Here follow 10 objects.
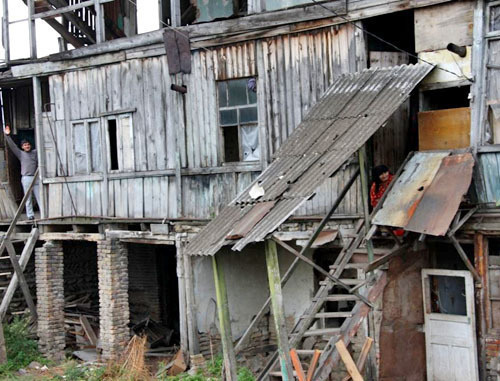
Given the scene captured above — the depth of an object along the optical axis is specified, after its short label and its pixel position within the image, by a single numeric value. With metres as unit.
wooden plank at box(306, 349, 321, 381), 11.09
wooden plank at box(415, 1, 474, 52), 12.07
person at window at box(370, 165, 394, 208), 12.45
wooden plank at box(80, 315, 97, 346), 18.07
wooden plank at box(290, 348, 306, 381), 10.89
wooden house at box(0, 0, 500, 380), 11.68
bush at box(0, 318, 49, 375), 16.83
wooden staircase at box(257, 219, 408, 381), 11.52
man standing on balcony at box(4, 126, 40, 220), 18.41
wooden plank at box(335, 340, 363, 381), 11.09
